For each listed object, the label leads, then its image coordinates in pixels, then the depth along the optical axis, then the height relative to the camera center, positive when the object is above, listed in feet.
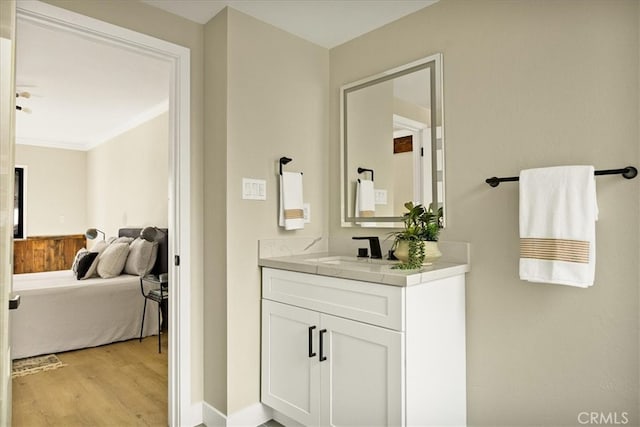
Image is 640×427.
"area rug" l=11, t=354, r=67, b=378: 10.08 -3.79
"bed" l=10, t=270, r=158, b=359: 11.25 -2.84
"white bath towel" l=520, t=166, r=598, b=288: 5.06 -0.13
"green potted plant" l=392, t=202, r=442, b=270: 6.02 -0.36
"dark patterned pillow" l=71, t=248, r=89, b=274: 13.87 -1.47
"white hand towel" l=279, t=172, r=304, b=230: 7.54 +0.24
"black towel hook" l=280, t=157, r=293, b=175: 7.61 +1.01
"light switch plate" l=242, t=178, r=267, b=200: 7.18 +0.46
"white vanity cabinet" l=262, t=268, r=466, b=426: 5.33 -1.95
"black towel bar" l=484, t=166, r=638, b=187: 5.00 +0.52
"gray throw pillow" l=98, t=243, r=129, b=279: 13.57 -1.48
